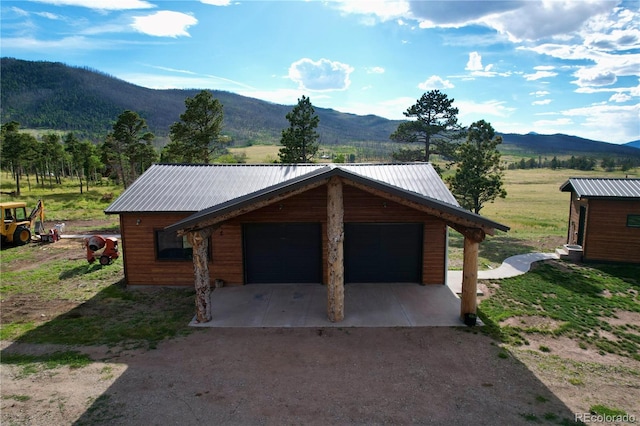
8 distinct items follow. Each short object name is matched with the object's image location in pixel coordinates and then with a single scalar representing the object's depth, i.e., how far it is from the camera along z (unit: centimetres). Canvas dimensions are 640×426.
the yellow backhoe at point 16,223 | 2039
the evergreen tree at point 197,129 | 3178
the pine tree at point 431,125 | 2962
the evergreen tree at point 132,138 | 3466
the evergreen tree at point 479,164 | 2336
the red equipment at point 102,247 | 1681
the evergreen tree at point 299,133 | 3189
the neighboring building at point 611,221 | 1630
